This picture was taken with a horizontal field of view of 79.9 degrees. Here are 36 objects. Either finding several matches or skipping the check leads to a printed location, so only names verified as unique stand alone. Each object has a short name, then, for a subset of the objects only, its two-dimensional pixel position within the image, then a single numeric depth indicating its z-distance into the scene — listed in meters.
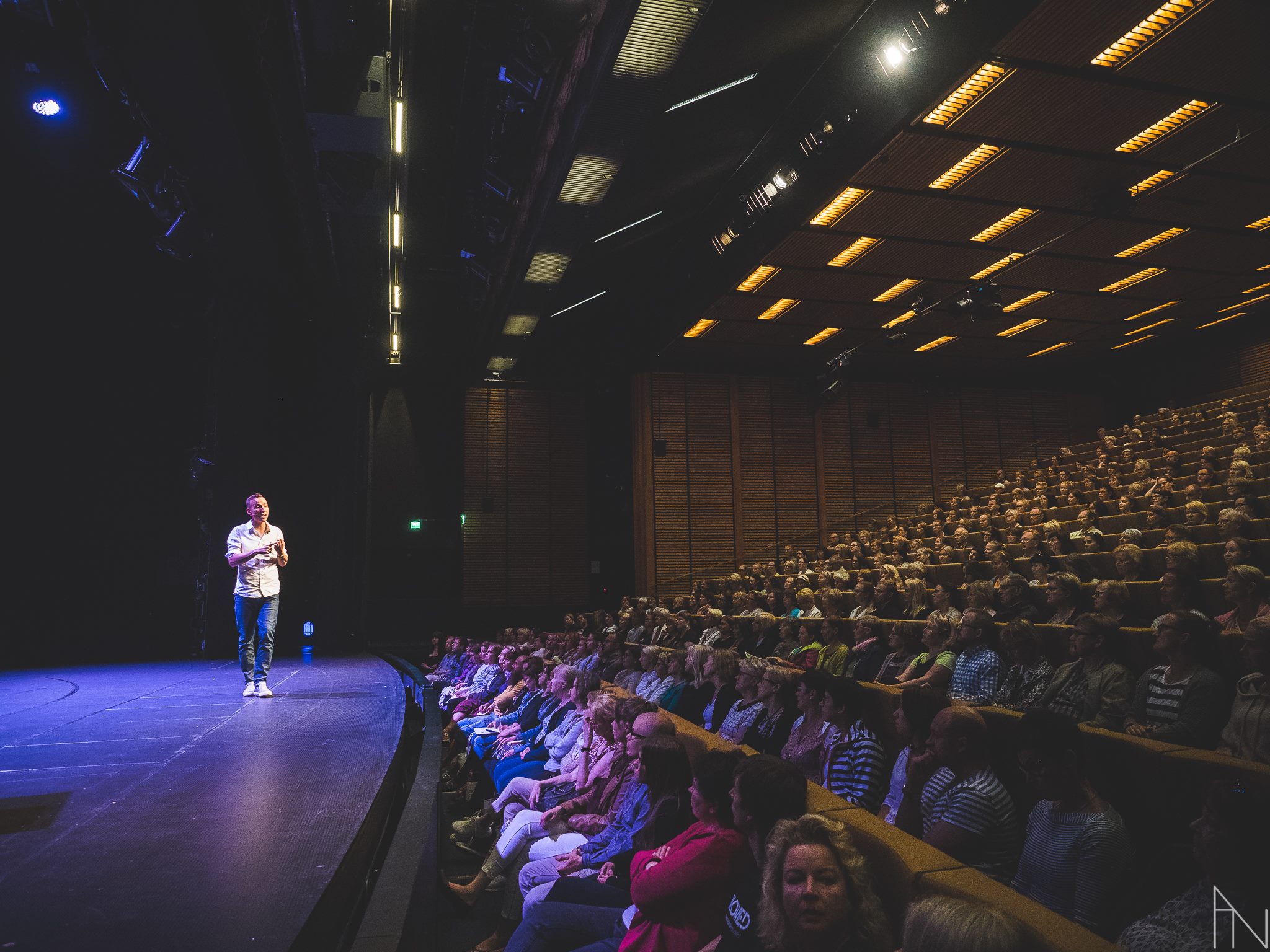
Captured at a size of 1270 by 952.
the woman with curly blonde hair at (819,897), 1.29
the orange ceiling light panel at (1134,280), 8.19
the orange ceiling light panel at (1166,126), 5.30
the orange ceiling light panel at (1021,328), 9.60
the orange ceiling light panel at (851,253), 7.29
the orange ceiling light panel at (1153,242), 7.20
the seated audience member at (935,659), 3.41
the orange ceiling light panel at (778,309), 8.76
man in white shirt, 4.22
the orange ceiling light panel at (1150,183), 6.15
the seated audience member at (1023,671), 2.92
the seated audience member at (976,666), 3.16
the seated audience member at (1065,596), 3.54
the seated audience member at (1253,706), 2.01
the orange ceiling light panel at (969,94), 4.91
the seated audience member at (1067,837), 1.51
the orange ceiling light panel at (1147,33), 4.41
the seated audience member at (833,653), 4.17
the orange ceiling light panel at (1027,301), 8.73
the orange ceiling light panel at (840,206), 6.40
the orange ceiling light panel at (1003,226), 6.77
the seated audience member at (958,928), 0.99
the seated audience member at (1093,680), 2.56
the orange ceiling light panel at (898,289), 8.25
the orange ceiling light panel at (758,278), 7.82
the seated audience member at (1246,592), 2.89
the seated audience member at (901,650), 3.89
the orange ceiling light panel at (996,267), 7.63
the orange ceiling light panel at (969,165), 5.82
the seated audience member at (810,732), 2.52
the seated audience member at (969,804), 1.75
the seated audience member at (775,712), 2.85
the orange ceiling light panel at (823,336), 9.80
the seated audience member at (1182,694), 2.21
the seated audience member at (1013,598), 3.92
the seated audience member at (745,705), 3.16
